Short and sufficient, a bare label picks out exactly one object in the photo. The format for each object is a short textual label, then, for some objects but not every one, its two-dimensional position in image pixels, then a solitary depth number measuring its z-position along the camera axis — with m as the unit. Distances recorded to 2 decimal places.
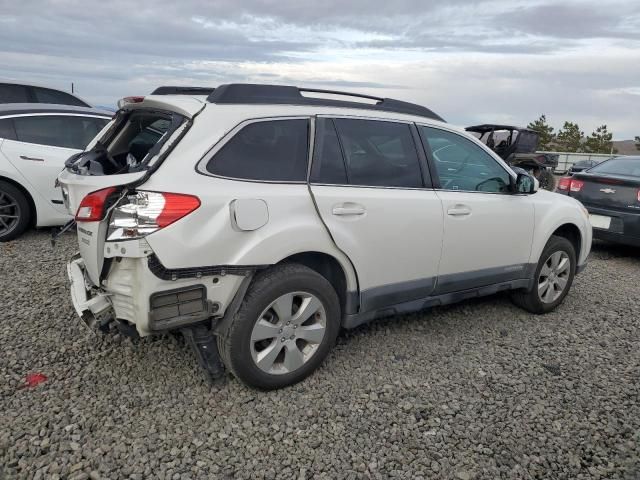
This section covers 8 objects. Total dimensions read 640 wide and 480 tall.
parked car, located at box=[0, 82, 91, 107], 8.39
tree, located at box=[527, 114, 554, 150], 57.88
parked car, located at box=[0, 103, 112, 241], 5.86
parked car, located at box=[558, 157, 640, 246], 6.28
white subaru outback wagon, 2.62
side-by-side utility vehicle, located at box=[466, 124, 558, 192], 13.01
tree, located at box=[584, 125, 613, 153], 57.59
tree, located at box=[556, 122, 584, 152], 58.03
